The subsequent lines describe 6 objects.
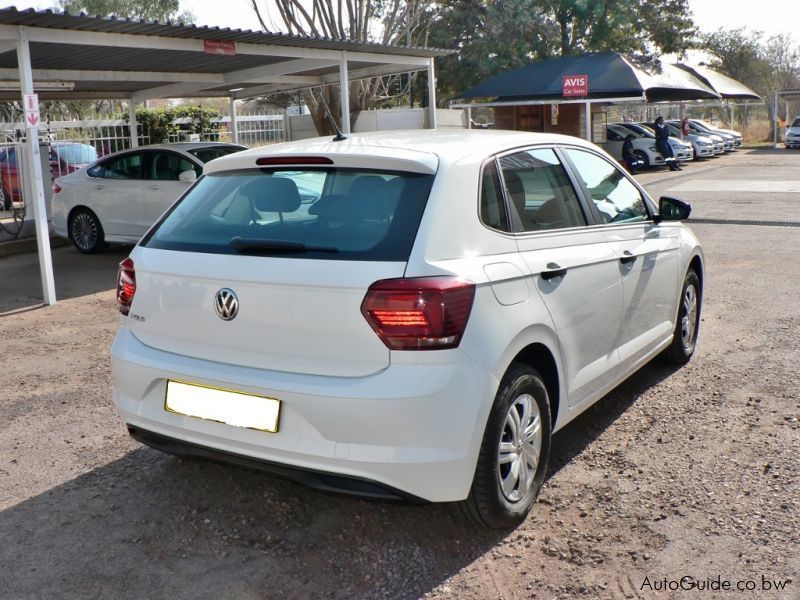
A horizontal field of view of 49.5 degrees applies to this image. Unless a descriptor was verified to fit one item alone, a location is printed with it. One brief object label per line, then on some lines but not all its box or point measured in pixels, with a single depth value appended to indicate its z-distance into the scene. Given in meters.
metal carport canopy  9.17
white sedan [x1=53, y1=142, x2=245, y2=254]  11.92
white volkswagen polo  3.16
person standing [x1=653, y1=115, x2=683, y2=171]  28.44
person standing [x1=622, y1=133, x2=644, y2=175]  27.25
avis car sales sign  28.78
